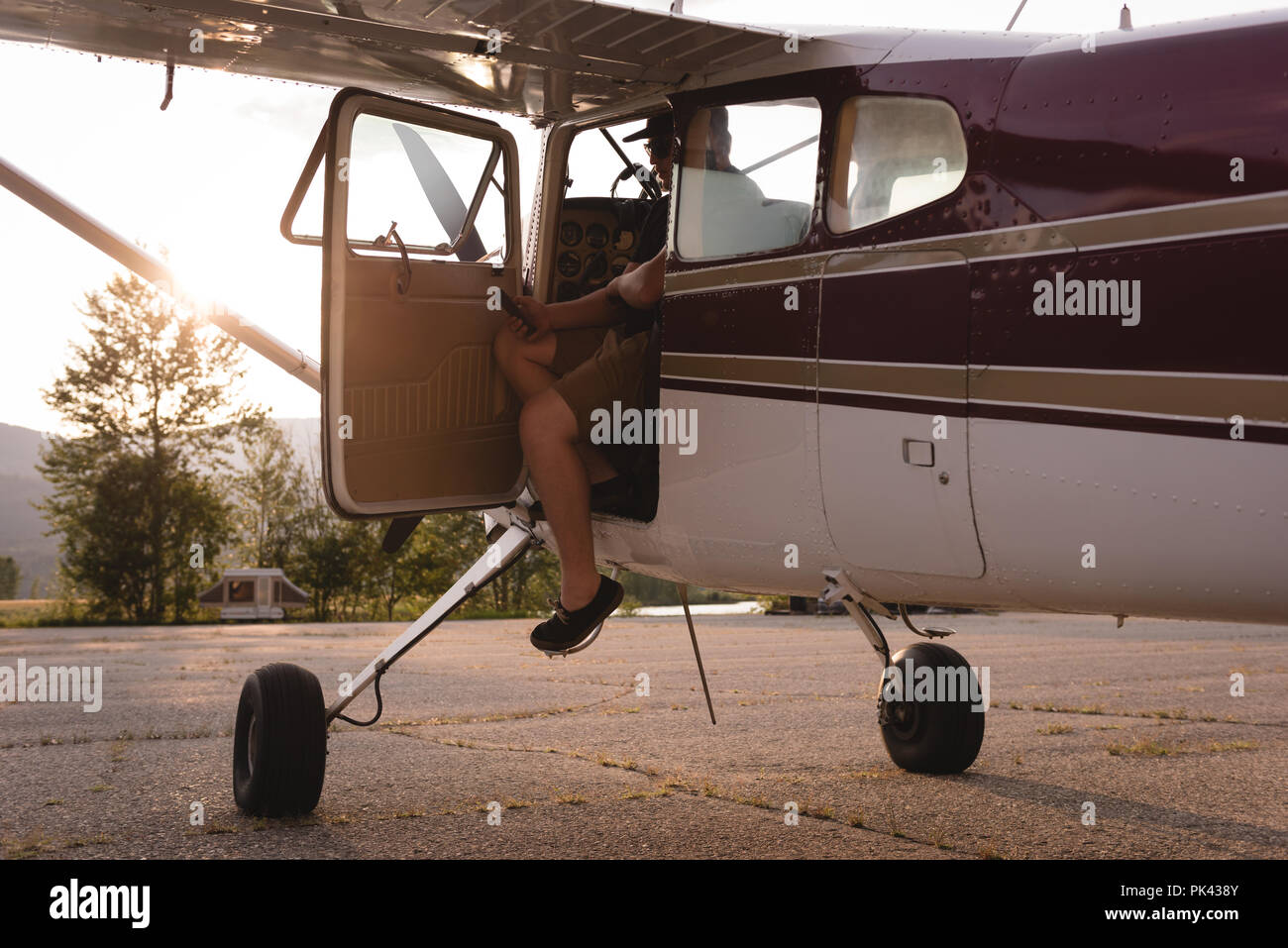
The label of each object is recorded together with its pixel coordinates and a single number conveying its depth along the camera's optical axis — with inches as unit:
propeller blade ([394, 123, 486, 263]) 191.9
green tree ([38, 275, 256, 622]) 1408.7
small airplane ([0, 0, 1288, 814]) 113.4
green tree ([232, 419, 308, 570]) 1685.5
